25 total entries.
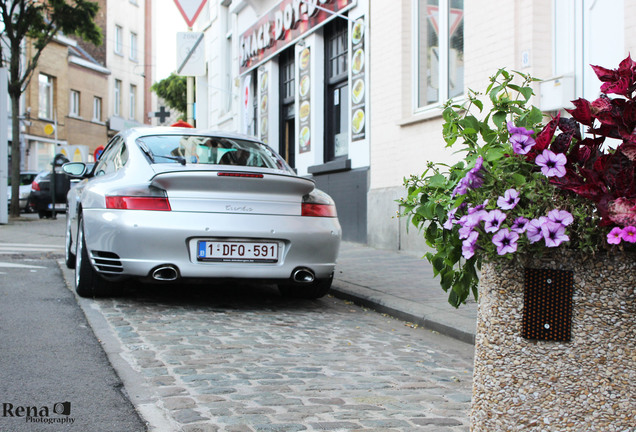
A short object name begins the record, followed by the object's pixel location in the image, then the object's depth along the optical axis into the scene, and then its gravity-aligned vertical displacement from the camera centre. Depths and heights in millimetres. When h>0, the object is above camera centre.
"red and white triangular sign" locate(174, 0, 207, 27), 14966 +3859
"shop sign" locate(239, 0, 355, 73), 15273 +4118
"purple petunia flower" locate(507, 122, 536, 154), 2838 +271
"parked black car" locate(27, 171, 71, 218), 23986 +561
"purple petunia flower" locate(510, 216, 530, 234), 2738 -33
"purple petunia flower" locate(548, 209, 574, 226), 2688 -4
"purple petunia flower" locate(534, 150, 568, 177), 2727 +181
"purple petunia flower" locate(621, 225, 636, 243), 2562 -58
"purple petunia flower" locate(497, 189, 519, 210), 2762 +57
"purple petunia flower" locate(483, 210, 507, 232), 2764 -16
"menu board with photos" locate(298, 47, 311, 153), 16438 +2364
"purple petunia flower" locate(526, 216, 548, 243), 2721 -49
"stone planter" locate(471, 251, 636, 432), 2721 -489
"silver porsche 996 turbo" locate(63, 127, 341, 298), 5996 -76
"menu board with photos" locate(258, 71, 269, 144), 19919 +2756
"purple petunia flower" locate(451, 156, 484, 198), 2857 +130
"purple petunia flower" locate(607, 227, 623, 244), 2587 -65
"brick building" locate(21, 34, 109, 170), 39500 +5850
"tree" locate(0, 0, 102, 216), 21953 +5315
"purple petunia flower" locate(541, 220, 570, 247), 2693 -59
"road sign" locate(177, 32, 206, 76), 17578 +3549
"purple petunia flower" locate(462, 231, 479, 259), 2826 -103
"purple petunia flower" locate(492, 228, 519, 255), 2736 -87
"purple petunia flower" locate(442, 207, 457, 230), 2984 -18
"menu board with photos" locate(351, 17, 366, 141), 13672 +2285
